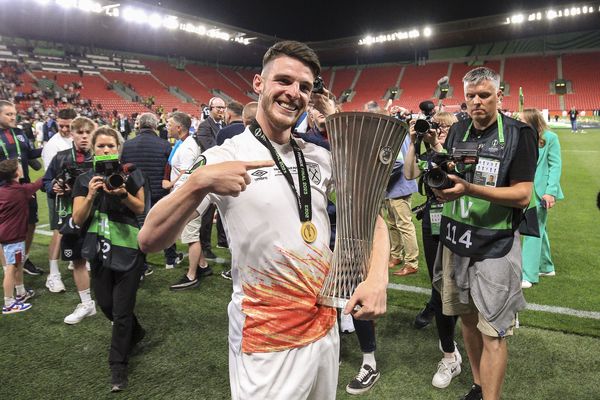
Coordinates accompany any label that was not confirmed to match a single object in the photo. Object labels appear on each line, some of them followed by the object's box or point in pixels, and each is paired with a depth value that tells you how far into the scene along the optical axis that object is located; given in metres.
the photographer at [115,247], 3.19
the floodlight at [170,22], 33.19
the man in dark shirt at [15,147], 5.45
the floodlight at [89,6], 29.23
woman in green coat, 4.74
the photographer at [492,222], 2.40
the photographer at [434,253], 2.92
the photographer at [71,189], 3.84
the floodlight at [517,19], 33.28
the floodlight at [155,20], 32.38
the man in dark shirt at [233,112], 5.48
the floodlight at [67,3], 29.19
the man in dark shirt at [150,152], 5.06
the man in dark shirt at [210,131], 5.51
